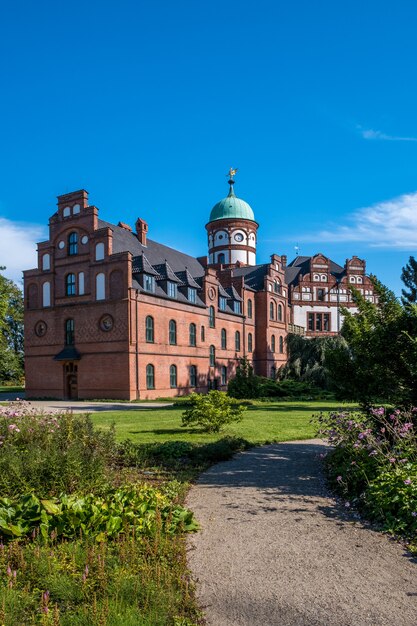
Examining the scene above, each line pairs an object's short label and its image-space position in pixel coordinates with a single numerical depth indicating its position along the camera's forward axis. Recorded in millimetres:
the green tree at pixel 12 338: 46812
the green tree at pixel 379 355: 8109
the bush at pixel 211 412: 13453
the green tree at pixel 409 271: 15248
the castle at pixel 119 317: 32094
